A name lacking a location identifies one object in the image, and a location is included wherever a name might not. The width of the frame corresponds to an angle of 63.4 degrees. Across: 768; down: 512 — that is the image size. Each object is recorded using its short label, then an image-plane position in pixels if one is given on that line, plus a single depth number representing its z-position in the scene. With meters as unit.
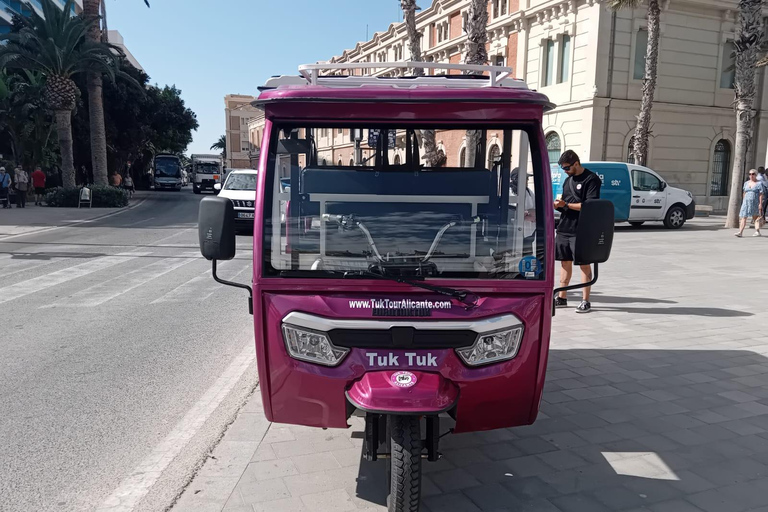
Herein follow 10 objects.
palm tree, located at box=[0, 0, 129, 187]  24.62
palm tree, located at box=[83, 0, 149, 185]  26.45
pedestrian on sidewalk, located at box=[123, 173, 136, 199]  39.97
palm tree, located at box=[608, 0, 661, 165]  21.92
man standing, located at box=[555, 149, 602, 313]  7.04
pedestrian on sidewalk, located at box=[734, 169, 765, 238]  15.48
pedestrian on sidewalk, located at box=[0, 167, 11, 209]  24.59
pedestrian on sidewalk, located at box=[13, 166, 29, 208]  24.95
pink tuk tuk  2.96
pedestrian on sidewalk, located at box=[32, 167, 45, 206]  27.50
